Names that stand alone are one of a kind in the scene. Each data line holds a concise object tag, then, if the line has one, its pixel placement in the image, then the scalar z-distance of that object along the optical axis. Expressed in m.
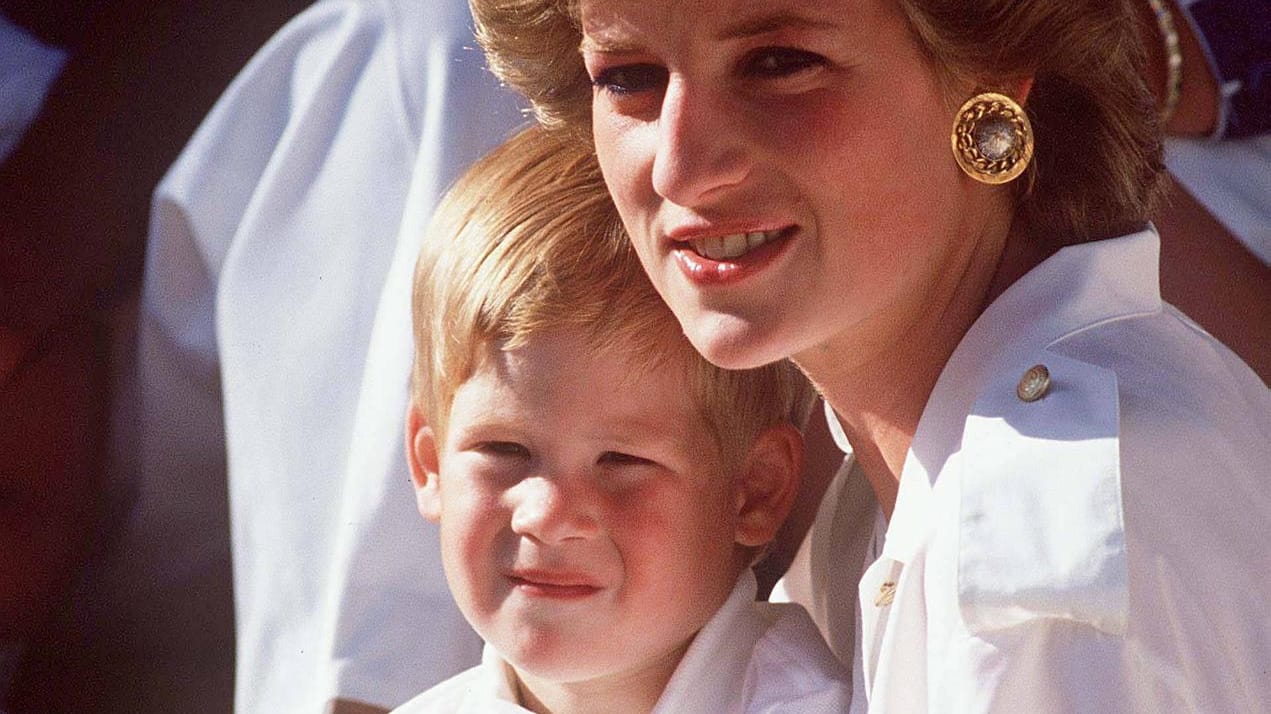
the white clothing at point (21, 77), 6.44
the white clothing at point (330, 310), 4.61
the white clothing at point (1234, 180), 4.91
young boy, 3.47
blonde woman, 2.69
